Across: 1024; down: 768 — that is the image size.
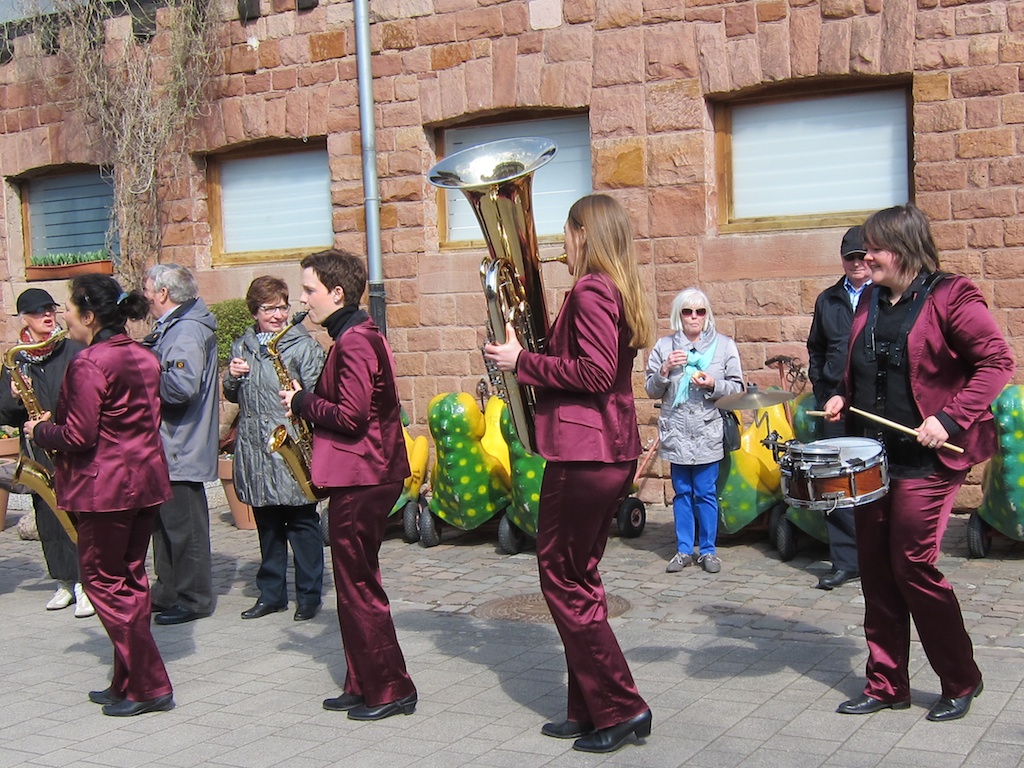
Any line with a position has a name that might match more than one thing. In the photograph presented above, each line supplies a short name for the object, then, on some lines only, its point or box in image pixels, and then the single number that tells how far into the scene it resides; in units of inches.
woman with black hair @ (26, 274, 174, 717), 201.2
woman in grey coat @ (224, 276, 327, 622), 260.8
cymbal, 250.1
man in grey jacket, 264.7
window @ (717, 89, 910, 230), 355.3
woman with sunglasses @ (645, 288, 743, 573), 292.5
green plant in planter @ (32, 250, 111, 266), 500.7
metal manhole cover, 257.3
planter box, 500.4
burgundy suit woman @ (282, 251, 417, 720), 191.8
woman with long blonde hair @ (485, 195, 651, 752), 174.1
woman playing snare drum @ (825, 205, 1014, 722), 179.5
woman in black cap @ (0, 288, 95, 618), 276.2
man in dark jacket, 271.3
